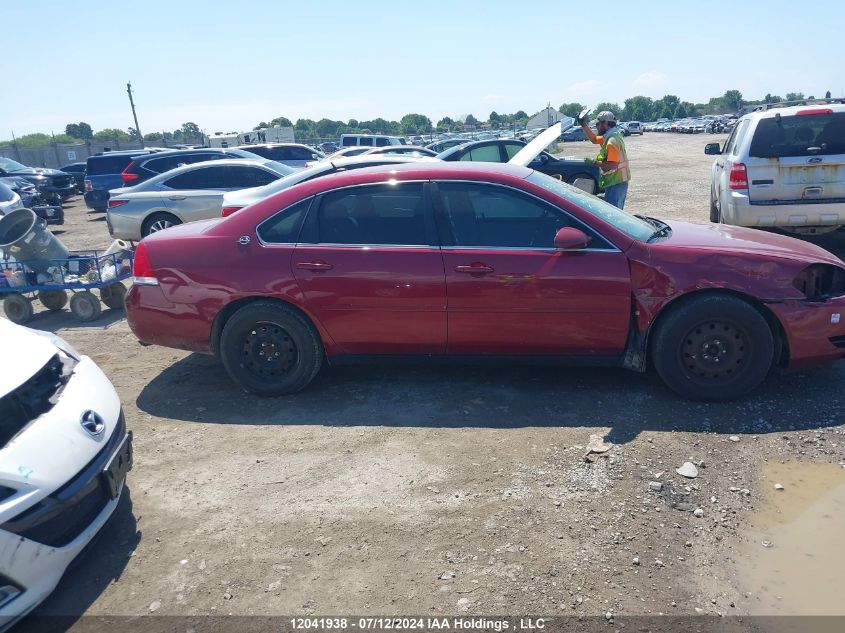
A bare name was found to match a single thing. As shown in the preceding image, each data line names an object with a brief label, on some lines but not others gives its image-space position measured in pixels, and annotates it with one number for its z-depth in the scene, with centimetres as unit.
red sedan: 428
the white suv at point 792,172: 755
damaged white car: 269
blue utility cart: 723
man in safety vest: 779
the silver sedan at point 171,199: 1047
